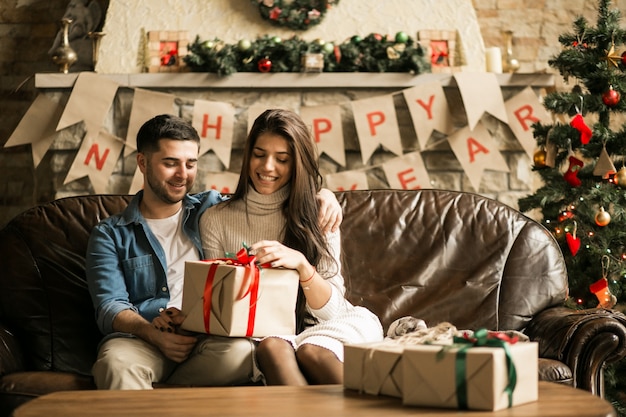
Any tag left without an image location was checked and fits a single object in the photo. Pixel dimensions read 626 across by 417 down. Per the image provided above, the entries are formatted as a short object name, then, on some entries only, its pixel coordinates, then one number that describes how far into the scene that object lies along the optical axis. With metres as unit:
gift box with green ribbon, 1.60
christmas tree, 3.59
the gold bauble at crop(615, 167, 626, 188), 3.61
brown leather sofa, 2.88
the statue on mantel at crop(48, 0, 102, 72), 4.65
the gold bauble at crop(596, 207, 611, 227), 3.58
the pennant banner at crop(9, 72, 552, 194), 4.32
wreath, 4.47
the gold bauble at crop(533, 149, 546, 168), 3.78
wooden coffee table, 1.62
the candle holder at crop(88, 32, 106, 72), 4.41
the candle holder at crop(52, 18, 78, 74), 4.42
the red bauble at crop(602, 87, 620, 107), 3.61
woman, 2.57
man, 2.38
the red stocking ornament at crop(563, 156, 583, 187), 3.68
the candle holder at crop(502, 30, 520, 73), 4.60
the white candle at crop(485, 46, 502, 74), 4.55
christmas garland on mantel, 4.34
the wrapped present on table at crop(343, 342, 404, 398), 1.76
